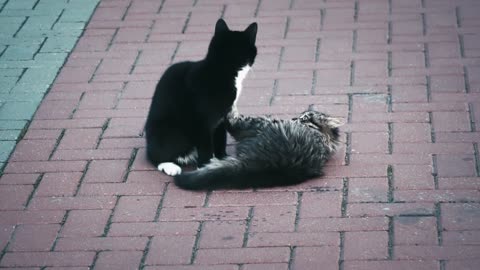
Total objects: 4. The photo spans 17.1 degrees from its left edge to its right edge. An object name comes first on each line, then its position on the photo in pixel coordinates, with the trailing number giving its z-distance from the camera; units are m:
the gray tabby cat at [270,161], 8.04
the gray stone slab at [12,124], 9.55
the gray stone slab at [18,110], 9.78
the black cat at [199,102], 8.20
